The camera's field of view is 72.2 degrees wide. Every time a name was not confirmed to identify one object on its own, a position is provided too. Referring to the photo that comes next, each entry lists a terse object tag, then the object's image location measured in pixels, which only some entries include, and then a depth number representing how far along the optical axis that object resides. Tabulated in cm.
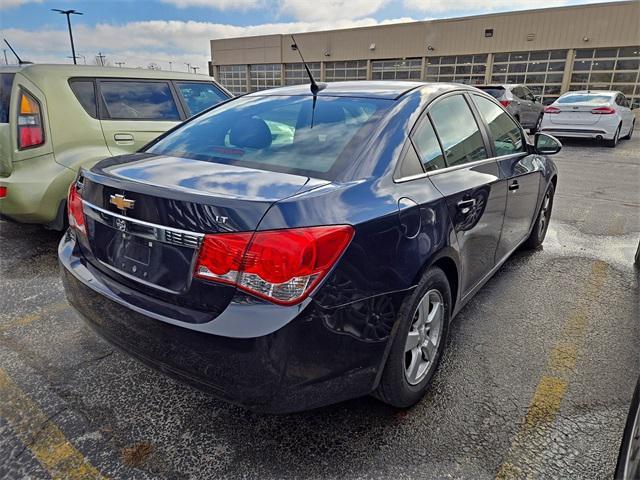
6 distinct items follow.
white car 1174
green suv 380
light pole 3120
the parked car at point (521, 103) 1289
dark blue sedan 154
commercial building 2266
